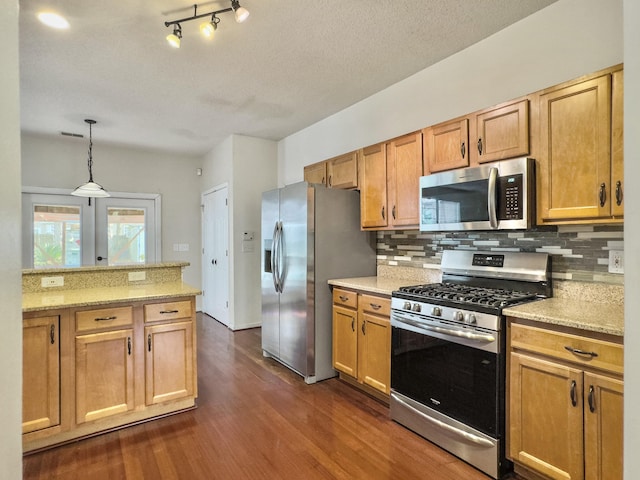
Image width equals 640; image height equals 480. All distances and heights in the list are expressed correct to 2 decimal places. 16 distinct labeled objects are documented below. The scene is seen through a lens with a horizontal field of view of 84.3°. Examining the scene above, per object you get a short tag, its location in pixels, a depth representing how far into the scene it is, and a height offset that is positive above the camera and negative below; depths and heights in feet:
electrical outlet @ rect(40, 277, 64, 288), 8.34 -1.00
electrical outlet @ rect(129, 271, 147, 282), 9.42 -0.99
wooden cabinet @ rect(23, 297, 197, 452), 7.00 -2.79
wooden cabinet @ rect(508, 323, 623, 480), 4.97 -2.57
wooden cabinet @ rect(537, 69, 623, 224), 5.67 +1.46
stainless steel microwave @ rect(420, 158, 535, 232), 6.73 +0.84
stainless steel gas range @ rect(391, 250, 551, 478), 6.25 -2.24
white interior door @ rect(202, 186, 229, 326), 16.81 -0.80
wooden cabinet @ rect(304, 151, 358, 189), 11.00 +2.23
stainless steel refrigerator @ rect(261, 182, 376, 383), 10.34 -0.75
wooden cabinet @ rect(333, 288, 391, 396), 8.71 -2.68
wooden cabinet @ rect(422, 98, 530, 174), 6.91 +2.14
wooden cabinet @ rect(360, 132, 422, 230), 9.07 +1.51
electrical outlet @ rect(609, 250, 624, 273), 6.25 -0.44
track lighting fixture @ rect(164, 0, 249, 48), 6.63 +4.45
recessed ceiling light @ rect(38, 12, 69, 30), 7.39 +4.71
